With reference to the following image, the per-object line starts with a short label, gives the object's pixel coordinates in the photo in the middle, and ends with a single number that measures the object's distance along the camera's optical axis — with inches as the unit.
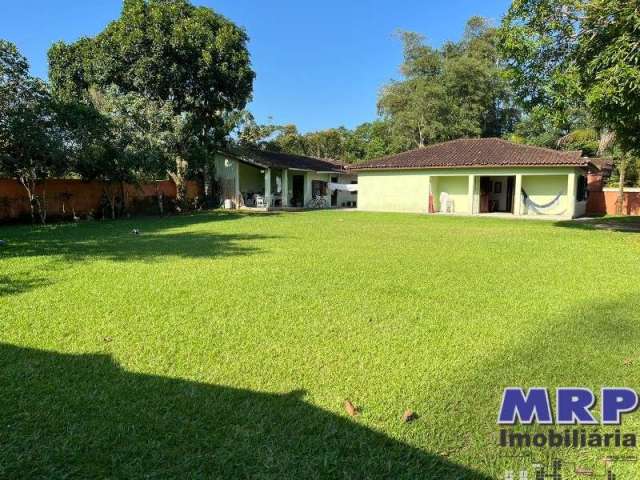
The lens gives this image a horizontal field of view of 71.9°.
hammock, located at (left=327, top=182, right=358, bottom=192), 1203.2
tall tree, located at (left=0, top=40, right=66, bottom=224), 543.8
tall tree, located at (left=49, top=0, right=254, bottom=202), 778.8
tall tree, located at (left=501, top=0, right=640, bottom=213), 401.4
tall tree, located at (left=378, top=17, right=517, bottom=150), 1502.2
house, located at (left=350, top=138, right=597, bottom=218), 851.4
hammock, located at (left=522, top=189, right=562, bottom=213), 873.5
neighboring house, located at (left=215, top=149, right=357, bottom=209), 1061.1
